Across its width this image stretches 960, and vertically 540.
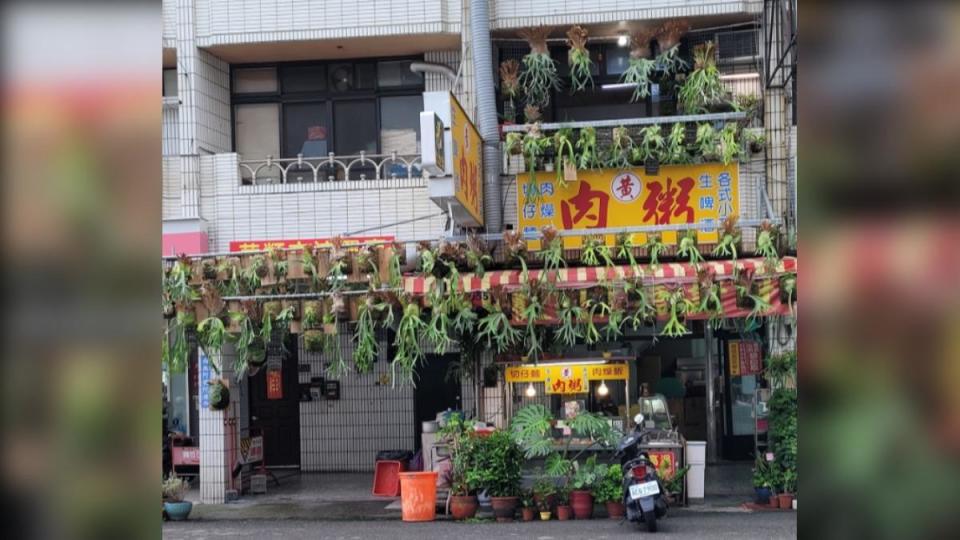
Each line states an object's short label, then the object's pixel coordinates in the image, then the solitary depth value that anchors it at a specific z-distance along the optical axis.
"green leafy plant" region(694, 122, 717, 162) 14.33
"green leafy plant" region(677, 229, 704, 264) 13.53
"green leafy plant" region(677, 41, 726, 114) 14.77
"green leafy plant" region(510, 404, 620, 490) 12.99
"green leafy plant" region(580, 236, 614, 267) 13.84
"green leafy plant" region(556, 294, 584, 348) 13.02
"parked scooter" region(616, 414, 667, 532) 11.80
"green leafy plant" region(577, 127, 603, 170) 14.41
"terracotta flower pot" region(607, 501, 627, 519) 12.89
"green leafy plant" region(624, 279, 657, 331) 12.86
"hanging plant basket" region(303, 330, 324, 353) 13.33
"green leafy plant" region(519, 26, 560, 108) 15.29
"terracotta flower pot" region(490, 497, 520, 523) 13.09
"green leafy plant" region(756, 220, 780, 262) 13.05
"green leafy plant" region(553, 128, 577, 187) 14.41
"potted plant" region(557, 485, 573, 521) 13.01
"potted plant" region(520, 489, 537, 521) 13.07
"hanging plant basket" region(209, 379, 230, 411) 14.95
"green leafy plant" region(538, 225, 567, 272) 13.41
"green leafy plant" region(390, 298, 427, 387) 12.83
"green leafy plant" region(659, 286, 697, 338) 12.64
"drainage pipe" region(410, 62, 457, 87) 15.84
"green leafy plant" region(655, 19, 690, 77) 15.21
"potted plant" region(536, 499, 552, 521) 13.04
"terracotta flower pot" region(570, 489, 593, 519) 12.97
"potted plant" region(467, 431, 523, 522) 13.10
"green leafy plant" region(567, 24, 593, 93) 15.06
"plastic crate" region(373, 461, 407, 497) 15.39
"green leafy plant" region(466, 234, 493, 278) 13.48
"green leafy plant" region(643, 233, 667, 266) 13.60
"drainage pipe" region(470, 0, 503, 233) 14.80
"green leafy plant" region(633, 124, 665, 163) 14.37
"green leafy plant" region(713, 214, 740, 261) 13.25
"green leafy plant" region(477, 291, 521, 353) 13.05
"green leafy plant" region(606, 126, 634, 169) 14.48
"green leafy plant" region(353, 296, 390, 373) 13.06
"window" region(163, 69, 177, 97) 16.44
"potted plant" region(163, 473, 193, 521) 13.93
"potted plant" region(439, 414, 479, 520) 13.28
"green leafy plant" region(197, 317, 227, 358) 13.34
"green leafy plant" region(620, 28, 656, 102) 15.07
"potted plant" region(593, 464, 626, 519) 12.86
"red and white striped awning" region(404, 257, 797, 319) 12.78
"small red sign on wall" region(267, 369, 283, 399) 17.59
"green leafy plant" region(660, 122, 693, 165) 14.33
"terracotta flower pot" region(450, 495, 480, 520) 13.28
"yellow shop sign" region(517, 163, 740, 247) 14.79
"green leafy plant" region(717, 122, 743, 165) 14.28
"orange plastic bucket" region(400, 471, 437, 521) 13.38
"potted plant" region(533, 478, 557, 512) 13.10
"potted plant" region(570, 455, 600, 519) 12.95
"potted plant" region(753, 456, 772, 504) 13.48
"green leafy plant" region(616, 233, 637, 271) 13.65
